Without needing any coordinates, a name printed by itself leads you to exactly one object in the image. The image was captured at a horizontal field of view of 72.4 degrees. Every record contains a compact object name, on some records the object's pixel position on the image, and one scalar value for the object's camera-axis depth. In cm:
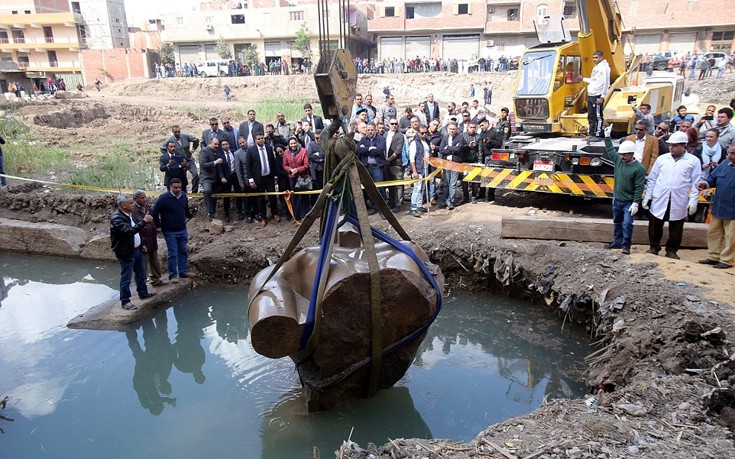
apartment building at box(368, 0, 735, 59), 3375
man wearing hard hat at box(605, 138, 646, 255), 615
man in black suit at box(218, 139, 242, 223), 886
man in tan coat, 710
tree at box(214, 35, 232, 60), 4238
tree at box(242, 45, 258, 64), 4162
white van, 3878
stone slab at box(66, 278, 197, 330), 632
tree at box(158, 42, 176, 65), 4419
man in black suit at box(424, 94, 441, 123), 1180
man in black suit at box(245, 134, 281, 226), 866
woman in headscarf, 857
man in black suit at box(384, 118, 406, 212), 903
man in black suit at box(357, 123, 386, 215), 874
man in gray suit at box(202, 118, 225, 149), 919
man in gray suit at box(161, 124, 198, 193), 893
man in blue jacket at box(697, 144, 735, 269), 570
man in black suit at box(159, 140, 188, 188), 839
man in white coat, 605
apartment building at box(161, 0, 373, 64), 4131
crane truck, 827
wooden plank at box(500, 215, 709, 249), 691
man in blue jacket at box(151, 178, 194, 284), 702
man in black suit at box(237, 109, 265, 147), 963
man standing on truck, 848
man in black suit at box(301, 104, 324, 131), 1004
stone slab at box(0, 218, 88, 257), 876
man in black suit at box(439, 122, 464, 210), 919
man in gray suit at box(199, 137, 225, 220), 871
